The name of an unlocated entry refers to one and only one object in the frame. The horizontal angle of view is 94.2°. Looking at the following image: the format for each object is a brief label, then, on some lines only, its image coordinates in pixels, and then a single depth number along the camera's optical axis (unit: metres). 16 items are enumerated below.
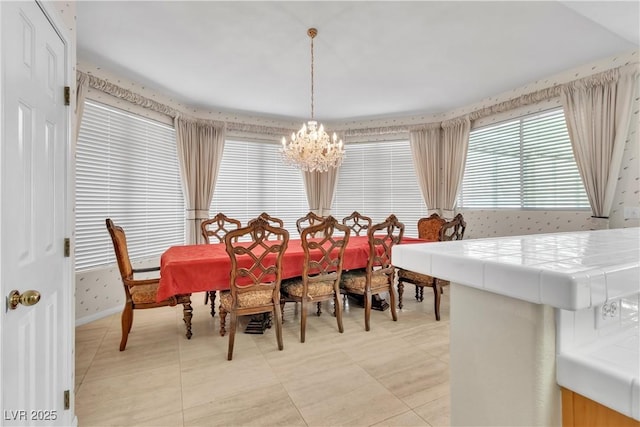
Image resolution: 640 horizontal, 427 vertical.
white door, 1.00
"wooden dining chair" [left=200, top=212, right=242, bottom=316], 3.59
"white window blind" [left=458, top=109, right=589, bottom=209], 3.44
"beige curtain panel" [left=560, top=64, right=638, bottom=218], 2.93
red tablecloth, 2.27
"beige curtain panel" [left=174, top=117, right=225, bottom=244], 4.20
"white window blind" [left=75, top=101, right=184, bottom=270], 3.15
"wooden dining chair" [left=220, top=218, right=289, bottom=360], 2.21
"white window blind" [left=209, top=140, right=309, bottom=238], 4.76
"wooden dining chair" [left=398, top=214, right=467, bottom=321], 3.07
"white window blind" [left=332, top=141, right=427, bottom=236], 5.09
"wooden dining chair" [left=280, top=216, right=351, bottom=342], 2.57
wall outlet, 0.65
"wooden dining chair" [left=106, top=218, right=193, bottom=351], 2.36
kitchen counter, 0.53
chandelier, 3.11
